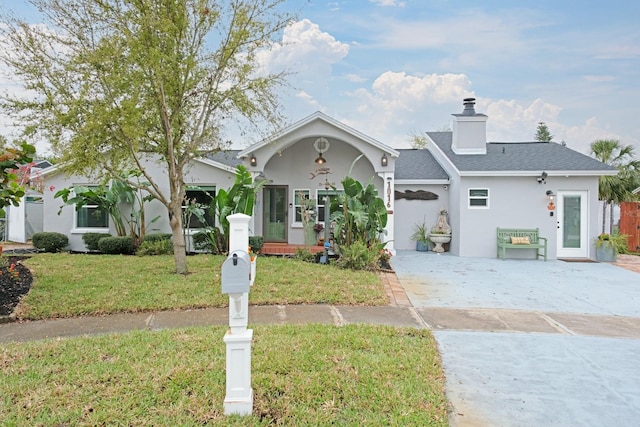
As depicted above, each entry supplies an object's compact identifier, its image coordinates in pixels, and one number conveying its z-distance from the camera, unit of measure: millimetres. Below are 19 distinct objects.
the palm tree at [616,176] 16984
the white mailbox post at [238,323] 2922
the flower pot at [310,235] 13209
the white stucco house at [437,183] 12836
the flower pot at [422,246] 14375
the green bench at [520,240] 12578
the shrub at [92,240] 12859
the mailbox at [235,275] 2908
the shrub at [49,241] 13031
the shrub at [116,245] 12266
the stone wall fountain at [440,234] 14078
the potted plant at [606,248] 12477
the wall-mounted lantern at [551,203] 12914
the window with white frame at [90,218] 13851
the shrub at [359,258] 9734
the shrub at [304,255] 11340
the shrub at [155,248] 12000
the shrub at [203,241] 12406
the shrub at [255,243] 12508
